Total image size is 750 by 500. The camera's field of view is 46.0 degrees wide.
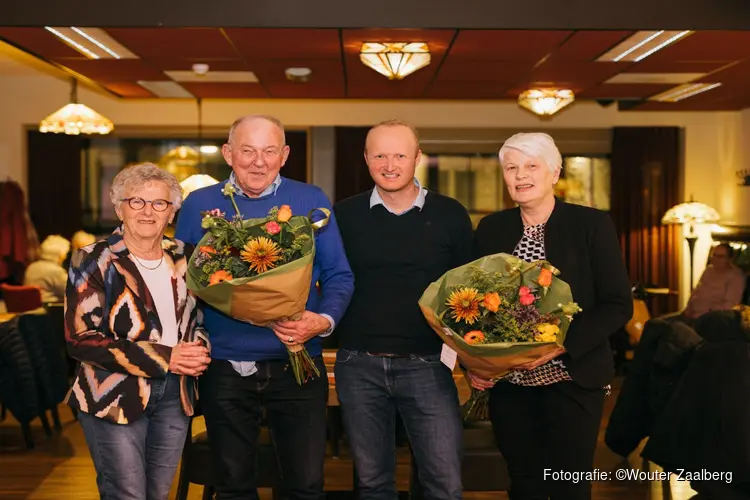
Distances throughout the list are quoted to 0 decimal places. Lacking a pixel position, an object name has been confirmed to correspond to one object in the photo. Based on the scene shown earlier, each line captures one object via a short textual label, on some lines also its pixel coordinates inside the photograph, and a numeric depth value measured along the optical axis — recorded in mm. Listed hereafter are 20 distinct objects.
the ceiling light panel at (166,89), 8867
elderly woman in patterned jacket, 2668
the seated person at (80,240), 9102
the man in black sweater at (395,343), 2979
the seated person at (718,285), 8297
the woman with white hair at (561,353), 2777
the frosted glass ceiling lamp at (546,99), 8812
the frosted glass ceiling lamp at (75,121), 7965
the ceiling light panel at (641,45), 6215
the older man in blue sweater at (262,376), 2824
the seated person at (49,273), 8016
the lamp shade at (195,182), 7717
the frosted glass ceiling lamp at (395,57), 6582
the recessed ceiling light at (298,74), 7992
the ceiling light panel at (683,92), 8727
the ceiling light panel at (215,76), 8180
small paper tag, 2859
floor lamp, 10148
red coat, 9164
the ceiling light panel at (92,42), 6133
